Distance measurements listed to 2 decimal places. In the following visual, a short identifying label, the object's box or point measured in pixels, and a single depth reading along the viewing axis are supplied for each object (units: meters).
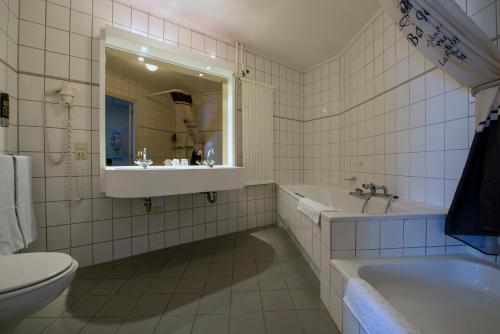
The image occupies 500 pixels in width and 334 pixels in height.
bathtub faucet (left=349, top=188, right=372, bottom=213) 1.90
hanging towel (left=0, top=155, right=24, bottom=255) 1.12
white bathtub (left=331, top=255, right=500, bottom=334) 0.90
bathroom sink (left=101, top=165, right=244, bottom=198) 1.48
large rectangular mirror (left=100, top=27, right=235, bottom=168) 1.76
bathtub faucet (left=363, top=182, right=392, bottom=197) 1.83
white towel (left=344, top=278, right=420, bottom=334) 0.61
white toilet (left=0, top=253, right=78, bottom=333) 0.76
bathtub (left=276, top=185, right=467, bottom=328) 1.13
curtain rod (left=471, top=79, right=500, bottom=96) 1.00
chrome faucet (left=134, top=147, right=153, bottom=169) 1.78
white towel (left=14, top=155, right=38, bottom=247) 1.23
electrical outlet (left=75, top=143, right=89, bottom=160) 1.62
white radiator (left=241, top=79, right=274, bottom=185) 2.50
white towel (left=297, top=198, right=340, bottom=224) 1.32
